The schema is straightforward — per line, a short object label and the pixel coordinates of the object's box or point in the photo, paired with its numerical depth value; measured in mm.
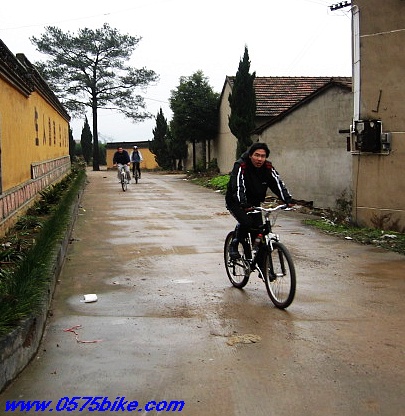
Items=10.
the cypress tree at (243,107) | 23719
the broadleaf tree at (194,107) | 29984
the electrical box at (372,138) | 10172
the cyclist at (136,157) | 24747
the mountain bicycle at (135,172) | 25469
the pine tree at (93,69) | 44062
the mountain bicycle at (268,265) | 5589
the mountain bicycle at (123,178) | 20984
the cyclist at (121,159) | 21750
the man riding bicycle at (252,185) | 5901
